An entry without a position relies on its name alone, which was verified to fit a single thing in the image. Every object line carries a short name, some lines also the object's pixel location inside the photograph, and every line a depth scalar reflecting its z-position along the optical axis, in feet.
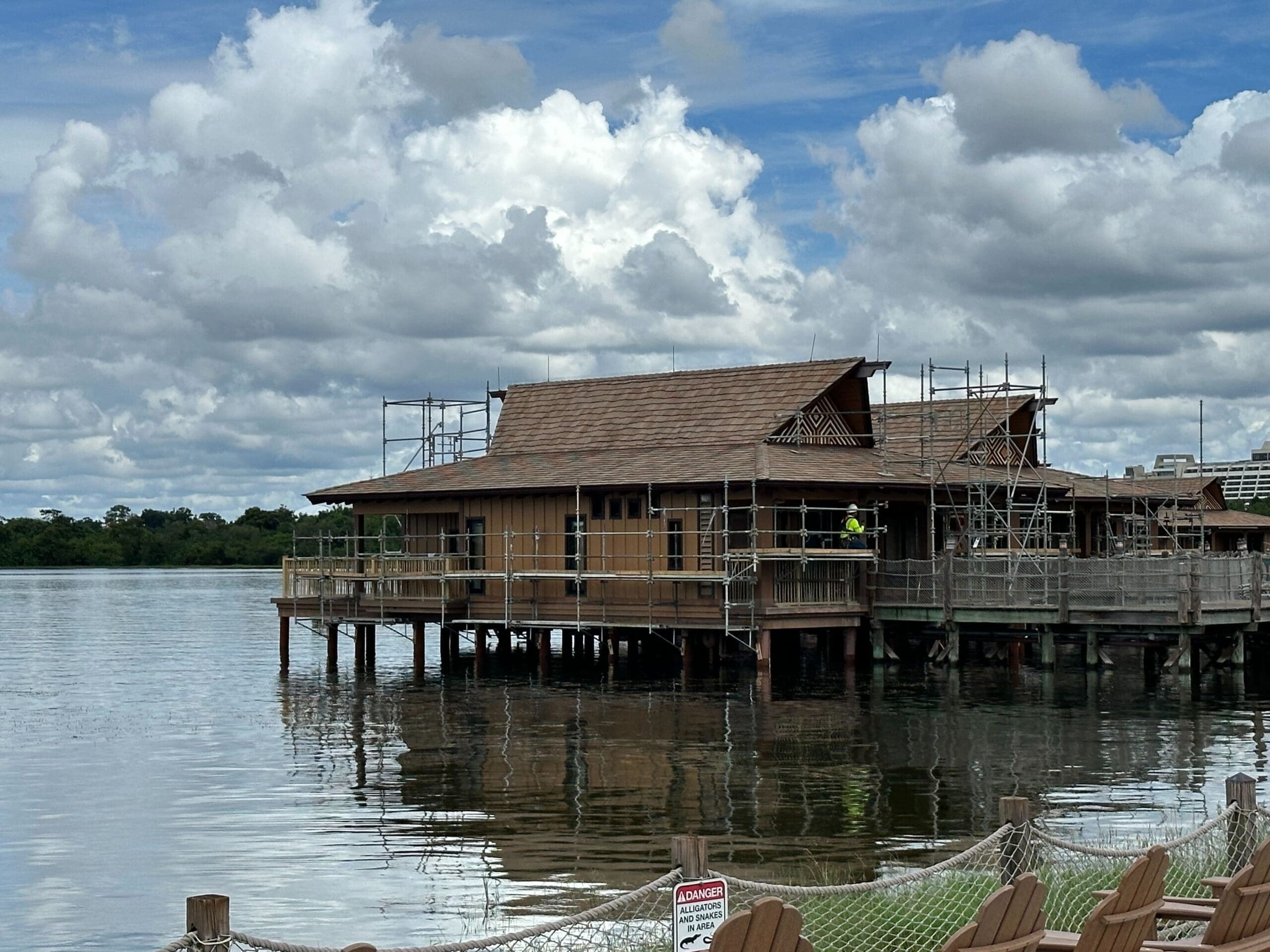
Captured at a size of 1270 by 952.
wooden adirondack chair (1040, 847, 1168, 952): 33.45
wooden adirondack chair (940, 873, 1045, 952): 31.53
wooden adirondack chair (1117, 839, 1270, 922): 36.27
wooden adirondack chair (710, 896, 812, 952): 28.32
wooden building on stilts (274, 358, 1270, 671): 126.31
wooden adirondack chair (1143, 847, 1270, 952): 35.06
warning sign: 30.04
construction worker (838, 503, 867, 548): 128.88
